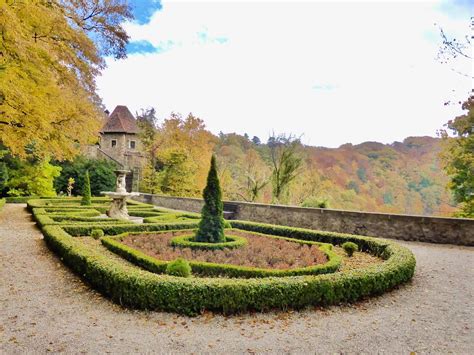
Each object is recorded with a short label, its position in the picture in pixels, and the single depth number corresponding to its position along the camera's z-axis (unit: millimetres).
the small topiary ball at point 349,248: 8078
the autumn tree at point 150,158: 30328
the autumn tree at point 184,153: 28672
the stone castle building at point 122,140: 35750
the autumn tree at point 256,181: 23203
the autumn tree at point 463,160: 15312
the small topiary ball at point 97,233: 9539
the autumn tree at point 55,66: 7344
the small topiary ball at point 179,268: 5523
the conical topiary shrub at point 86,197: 17836
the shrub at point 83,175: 27781
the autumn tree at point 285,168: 22250
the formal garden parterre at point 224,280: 4672
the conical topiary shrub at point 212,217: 8258
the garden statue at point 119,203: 14203
